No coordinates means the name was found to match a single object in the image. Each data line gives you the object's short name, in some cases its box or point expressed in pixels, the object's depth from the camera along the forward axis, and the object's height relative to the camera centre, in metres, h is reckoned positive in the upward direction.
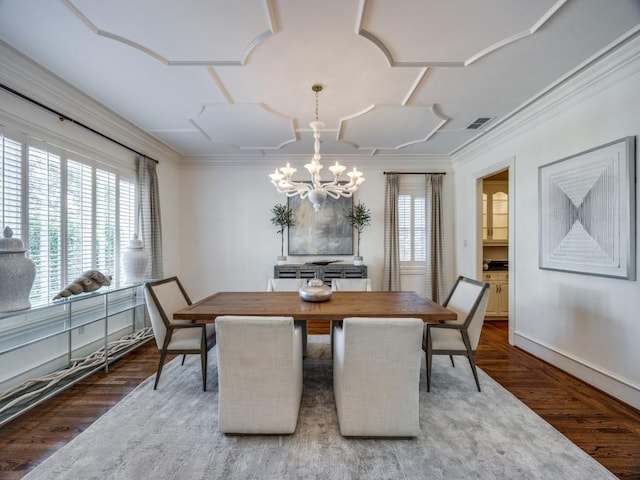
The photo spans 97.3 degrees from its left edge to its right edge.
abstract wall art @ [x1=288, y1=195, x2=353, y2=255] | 4.98 +0.19
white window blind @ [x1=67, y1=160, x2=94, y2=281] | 2.83 +0.23
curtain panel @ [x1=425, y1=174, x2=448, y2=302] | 4.87 -0.04
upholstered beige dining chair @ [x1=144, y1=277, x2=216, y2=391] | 2.42 -0.84
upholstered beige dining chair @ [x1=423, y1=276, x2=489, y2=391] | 2.40 -0.84
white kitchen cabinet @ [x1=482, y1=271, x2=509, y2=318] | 4.52 -0.89
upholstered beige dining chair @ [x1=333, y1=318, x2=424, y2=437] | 1.71 -0.87
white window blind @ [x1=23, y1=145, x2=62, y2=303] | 2.45 +0.18
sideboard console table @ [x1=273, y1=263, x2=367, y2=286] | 4.62 -0.52
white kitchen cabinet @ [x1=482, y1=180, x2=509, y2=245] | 4.83 +0.47
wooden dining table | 2.16 -0.57
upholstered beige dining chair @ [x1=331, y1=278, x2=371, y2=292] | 3.24 -0.53
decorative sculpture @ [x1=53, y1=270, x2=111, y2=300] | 2.45 -0.41
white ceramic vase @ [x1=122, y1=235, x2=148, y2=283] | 3.23 -0.25
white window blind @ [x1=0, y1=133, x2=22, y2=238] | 2.21 +0.44
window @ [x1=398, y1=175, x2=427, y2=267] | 5.05 +0.34
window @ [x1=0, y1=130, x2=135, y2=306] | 2.32 +0.29
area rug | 1.58 -1.31
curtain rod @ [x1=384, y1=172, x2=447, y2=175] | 4.96 +1.18
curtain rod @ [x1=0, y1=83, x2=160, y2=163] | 2.21 +1.17
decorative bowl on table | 2.53 -0.48
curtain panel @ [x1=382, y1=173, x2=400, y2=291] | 4.88 +0.07
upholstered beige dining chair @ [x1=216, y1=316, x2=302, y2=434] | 1.73 -0.86
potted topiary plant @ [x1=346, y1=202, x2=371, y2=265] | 4.89 +0.39
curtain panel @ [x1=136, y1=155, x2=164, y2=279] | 3.83 +0.35
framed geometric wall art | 2.21 +0.25
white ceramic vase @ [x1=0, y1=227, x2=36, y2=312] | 1.87 -0.24
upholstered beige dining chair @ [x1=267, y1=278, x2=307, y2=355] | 3.32 -0.54
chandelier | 2.57 +0.55
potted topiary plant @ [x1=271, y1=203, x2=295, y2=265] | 4.88 +0.38
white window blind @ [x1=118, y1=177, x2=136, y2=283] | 3.57 +0.37
